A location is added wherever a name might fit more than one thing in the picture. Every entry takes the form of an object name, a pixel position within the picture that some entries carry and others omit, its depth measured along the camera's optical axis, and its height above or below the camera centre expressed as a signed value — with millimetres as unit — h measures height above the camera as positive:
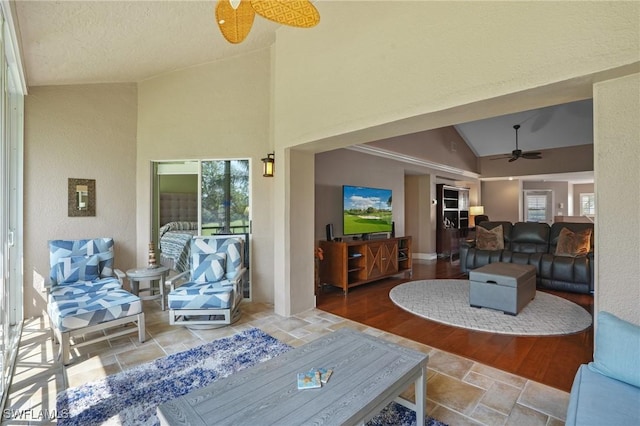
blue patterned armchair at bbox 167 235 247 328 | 3262 -886
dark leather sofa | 4684 -783
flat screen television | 5305 +29
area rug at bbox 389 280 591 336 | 3322 -1281
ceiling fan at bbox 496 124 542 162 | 6727 +1296
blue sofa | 1285 -864
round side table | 3596 -778
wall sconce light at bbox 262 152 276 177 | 4008 +635
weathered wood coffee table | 1323 -901
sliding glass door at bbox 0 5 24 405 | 2234 +93
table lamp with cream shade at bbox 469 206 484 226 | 9660 +20
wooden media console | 4750 -848
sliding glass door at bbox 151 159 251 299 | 4422 +171
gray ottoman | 3688 -974
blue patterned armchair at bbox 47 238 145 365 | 2631 -854
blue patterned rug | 1912 -1313
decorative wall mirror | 3830 +188
